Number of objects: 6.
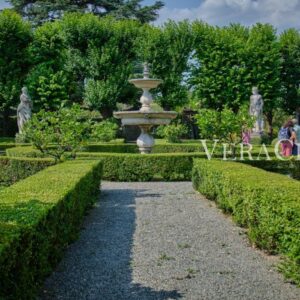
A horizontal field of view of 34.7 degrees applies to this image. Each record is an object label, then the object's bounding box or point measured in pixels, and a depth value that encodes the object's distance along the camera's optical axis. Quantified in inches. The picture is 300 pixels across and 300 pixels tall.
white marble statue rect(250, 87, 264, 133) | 1033.5
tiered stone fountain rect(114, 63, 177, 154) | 567.8
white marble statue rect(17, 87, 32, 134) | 933.2
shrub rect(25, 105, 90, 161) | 433.1
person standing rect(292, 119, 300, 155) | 583.4
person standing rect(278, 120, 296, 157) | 578.2
